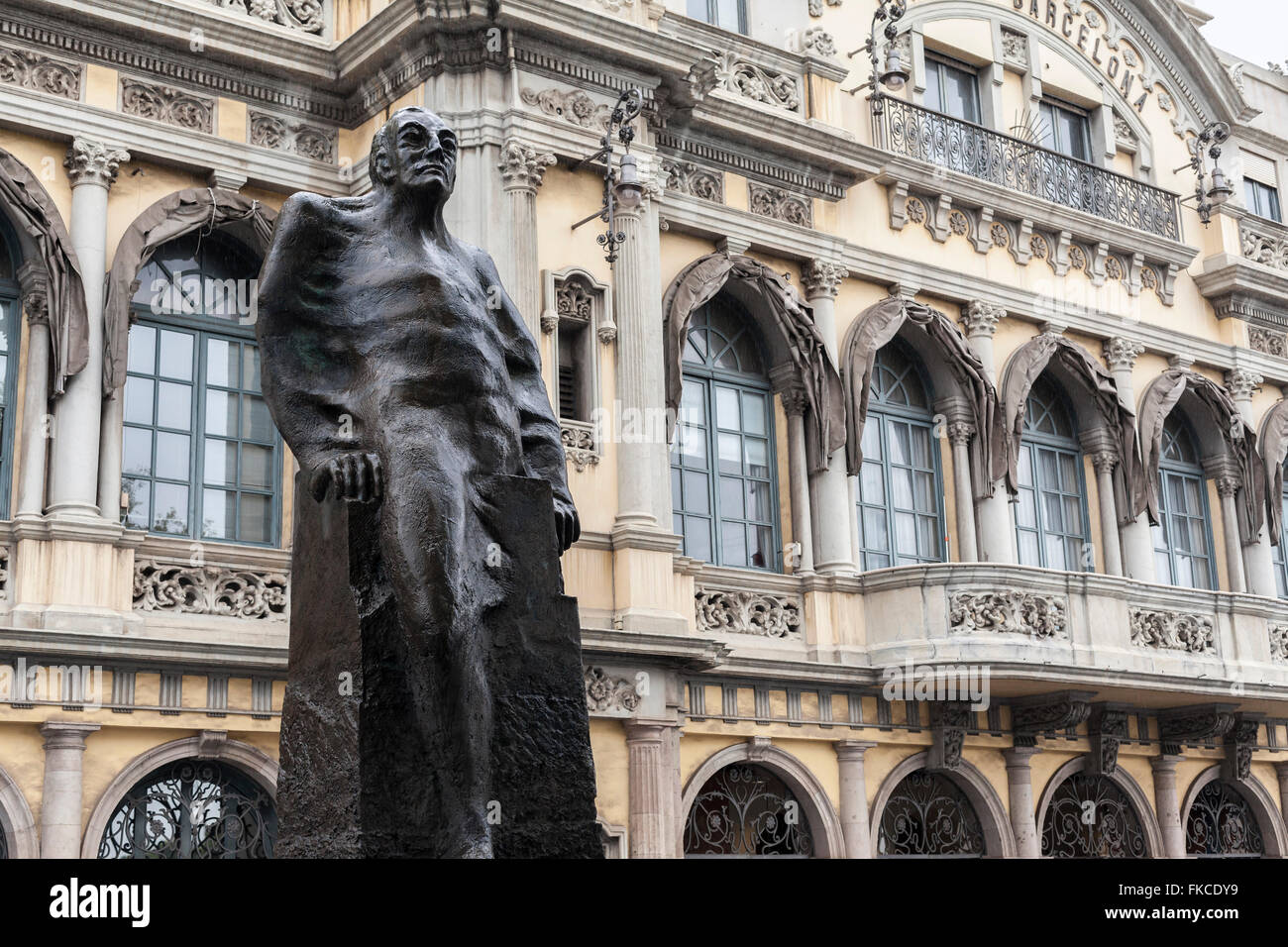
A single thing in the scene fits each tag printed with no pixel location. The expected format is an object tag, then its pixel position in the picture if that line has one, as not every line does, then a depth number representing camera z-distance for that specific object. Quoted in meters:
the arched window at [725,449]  15.77
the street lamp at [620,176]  13.58
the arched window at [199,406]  13.46
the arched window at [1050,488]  18.50
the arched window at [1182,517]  19.89
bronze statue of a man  4.67
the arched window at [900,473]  17.16
